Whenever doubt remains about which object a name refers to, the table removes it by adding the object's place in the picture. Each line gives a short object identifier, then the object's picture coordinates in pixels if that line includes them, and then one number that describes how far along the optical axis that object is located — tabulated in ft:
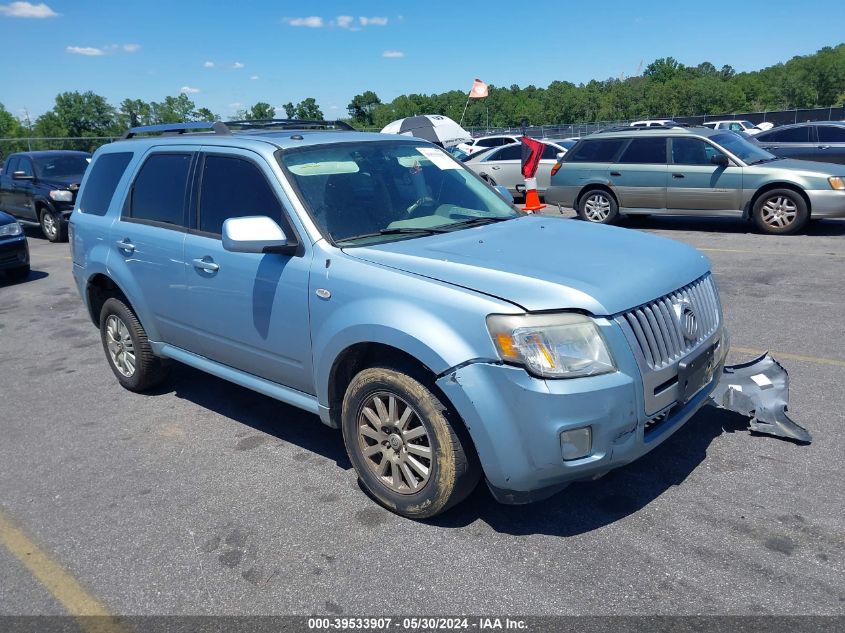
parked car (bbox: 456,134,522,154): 78.07
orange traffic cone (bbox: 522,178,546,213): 43.39
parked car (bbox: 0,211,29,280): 33.96
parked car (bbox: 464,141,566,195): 55.98
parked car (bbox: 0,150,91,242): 47.21
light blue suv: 9.85
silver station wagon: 35.22
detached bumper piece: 13.56
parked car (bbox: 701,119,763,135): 103.66
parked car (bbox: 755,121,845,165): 49.31
